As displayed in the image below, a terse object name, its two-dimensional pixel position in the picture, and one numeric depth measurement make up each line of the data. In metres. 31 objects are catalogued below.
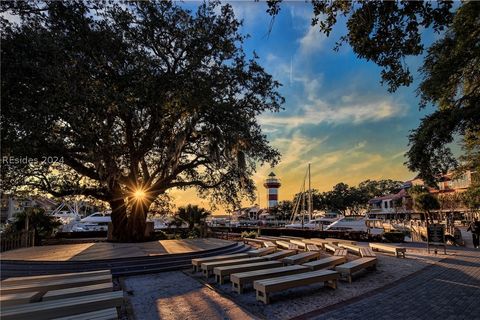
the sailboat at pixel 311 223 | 41.10
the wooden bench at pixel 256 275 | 7.50
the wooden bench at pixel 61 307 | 4.54
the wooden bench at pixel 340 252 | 11.85
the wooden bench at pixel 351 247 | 13.61
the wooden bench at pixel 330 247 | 13.98
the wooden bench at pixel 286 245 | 14.60
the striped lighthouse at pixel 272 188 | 82.06
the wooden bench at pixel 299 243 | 15.69
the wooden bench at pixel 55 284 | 6.06
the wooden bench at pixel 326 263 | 9.01
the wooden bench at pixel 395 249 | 13.56
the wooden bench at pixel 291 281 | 6.64
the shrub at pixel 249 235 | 21.73
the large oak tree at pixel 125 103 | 11.10
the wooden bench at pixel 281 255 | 10.86
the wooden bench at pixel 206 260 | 10.02
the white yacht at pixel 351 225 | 36.94
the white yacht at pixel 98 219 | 33.91
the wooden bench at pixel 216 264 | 9.19
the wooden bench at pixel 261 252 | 11.92
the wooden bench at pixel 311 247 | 14.44
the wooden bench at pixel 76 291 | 5.58
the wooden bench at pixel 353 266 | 8.67
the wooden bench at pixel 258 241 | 16.58
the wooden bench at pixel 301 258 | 10.38
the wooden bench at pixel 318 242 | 15.76
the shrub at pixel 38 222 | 16.44
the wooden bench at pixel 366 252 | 11.84
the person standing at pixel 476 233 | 17.66
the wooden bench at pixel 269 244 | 15.22
